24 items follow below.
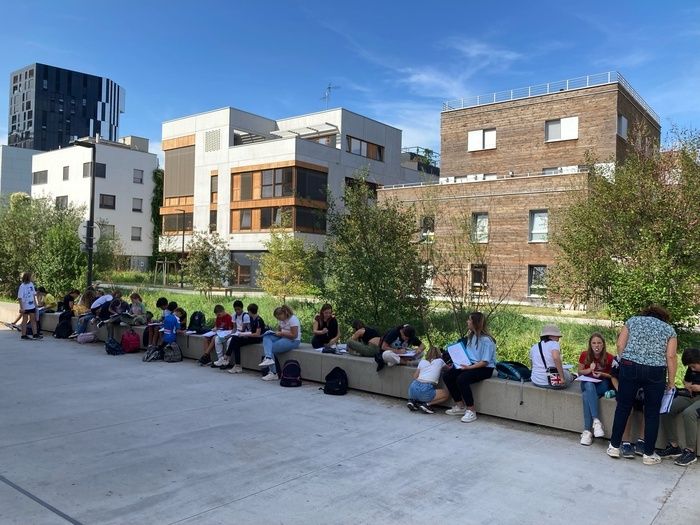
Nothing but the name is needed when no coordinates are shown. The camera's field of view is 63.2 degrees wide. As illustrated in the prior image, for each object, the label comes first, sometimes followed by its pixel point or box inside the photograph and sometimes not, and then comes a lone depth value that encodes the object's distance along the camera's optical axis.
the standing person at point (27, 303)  15.03
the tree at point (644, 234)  13.14
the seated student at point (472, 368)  7.90
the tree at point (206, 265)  29.30
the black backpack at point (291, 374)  9.73
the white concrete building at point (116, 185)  57.88
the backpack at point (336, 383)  9.15
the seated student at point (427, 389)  8.12
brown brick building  29.58
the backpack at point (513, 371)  7.98
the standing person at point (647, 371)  6.00
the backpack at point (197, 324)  12.61
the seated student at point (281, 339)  10.41
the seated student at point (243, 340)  11.05
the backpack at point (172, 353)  12.13
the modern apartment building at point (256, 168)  46.47
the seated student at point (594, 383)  6.80
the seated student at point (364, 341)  9.68
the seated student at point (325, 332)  10.84
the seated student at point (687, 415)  6.08
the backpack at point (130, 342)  13.06
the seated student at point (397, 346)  8.88
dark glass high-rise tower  131.88
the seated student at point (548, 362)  7.38
